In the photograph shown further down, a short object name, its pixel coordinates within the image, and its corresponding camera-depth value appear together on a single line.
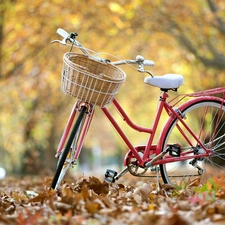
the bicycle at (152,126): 8.97
